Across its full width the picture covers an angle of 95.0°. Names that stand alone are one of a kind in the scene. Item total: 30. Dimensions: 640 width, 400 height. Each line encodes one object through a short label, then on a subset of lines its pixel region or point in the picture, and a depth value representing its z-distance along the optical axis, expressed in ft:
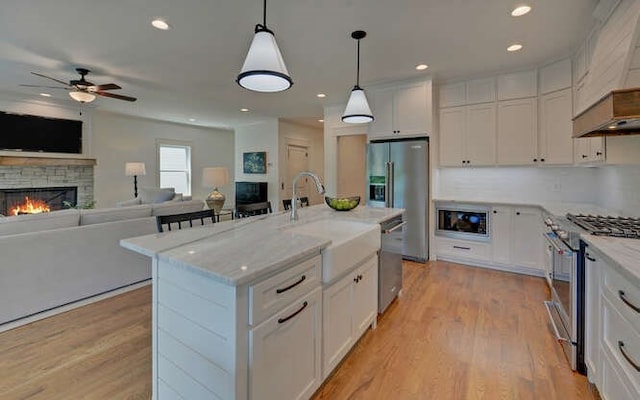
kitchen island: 3.85
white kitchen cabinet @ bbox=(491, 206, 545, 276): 11.78
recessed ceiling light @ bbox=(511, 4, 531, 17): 7.75
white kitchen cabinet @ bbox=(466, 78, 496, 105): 12.87
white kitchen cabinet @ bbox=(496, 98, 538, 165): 12.09
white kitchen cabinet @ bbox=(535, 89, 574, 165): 11.11
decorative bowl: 9.82
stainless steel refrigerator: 13.56
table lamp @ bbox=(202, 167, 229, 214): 20.00
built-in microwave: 12.90
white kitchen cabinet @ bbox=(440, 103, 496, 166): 12.98
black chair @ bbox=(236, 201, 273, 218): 8.72
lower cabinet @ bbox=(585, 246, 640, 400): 4.00
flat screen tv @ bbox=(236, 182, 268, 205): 23.17
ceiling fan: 12.30
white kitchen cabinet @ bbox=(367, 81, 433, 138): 13.38
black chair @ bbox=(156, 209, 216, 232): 6.43
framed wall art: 23.40
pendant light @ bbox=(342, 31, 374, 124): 9.02
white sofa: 8.05
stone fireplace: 16.79
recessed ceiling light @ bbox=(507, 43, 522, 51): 10.05
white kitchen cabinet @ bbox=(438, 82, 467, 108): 13.55
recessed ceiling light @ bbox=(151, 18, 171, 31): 8.50
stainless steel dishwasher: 8.36
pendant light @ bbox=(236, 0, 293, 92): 5.34
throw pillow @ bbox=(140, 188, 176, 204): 17.49
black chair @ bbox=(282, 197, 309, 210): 9.90
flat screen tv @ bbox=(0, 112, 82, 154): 16.34
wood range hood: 4.64
